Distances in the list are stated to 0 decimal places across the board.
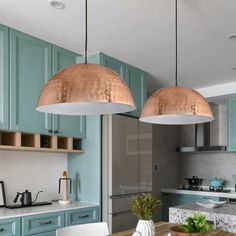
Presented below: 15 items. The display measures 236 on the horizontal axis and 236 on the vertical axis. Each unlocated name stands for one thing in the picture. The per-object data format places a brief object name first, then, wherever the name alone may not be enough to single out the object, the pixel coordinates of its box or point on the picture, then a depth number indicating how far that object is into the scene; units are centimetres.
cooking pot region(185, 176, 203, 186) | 559
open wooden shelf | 304
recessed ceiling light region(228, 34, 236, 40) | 304
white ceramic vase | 190
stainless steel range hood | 563
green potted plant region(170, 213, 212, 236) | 186
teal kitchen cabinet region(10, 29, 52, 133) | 296
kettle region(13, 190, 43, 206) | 318
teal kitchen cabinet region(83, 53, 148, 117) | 363
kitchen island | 251
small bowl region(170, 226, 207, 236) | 184
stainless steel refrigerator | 351
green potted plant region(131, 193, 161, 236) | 190
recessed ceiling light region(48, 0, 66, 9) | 243
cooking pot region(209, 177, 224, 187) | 530
